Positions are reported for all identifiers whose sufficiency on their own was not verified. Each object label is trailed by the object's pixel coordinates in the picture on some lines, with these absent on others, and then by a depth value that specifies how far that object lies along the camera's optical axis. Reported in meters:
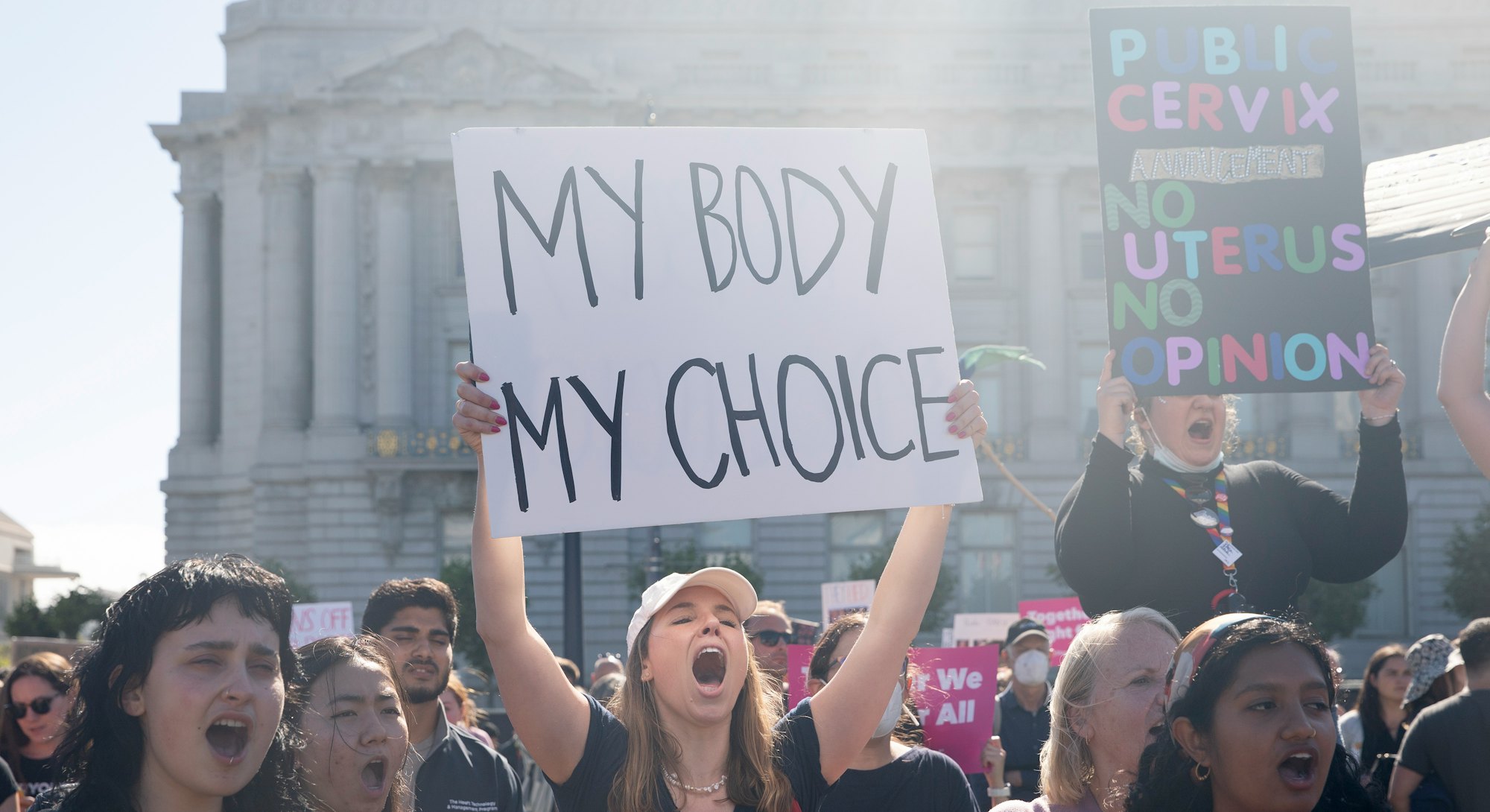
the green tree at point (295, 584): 37.00
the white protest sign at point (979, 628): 16.09
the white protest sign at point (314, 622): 15.86
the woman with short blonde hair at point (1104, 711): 3.58
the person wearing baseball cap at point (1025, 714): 8.68
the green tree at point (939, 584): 37.16
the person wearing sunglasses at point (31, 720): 6.61
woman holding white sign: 3.49
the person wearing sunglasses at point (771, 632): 7.55
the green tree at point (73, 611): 37.34
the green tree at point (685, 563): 37.56
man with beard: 5.20
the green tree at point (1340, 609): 36.44
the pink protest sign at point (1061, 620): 13.65
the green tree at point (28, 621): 37.25
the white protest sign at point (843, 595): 18.19
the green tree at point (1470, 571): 37.97
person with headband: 2.91
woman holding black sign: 4.18
